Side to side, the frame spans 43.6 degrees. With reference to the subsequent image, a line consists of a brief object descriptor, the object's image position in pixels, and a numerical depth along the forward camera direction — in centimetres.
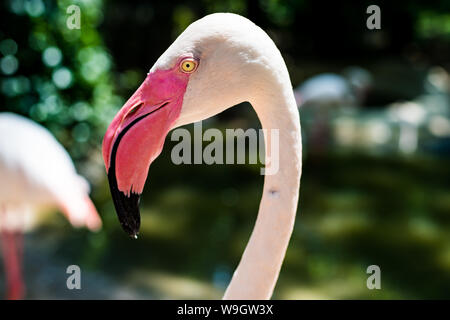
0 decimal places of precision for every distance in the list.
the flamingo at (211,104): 116
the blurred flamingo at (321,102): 671
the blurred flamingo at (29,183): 306
